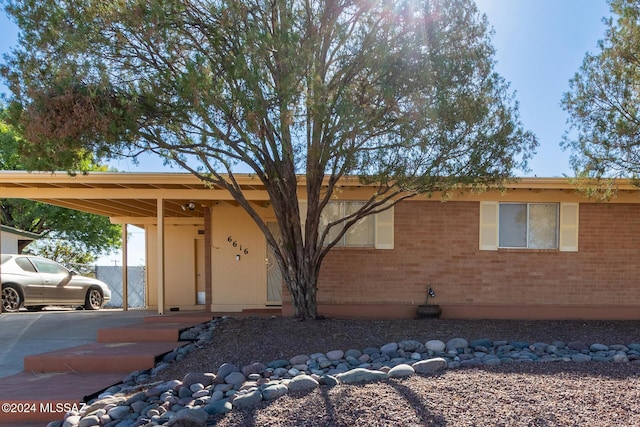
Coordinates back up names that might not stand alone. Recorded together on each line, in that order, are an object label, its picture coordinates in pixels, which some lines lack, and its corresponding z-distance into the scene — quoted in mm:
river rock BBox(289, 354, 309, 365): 6424
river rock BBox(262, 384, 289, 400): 4836
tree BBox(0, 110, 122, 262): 20344
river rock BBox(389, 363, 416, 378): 5379
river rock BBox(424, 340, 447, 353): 6926
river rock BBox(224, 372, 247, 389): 5539
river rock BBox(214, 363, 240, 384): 5715
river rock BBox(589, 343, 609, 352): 7160
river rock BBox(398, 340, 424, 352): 6961
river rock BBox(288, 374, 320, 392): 5006
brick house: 10453
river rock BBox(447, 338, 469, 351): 7036
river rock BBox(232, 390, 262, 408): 4708
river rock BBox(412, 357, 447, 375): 5594
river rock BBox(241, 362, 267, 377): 5971
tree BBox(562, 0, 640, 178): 8367
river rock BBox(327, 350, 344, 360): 6566
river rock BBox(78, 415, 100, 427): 4855
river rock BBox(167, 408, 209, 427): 4359
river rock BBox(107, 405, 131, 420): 4965
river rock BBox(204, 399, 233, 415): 4570
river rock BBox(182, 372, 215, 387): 5589
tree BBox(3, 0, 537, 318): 6492
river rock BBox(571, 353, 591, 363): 6340
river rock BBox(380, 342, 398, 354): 6781
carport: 10109
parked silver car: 12383
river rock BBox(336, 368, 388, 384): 5262
